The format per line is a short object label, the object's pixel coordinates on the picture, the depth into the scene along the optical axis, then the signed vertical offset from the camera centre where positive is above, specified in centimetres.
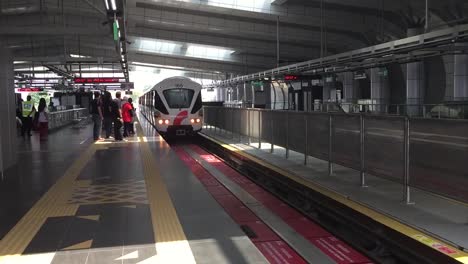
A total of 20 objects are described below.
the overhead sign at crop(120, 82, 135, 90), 4466 +171
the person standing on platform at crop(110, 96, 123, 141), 1825 -47
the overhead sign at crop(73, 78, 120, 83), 3906 +199
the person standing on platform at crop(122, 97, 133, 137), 1964 -39
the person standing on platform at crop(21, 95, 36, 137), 2119 -72
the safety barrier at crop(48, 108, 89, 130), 2635 -71
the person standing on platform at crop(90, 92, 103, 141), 1845 -28
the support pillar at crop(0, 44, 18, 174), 1095 -11
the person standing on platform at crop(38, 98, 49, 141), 2122 -58
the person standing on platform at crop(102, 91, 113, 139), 1782 -21
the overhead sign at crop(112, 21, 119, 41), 1638 +253
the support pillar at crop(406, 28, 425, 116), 2784 +96
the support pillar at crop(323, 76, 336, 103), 3894 +80
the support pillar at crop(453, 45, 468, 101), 2342 +101
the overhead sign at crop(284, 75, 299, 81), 2848 +140
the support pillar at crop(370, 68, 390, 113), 3295 +86
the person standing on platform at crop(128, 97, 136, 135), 2182 -108
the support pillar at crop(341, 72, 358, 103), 3772 +104
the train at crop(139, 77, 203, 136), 2266 -14
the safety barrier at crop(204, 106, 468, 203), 605 -72
